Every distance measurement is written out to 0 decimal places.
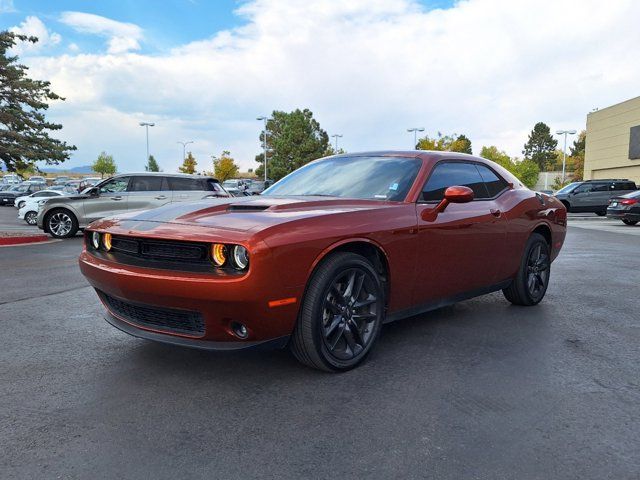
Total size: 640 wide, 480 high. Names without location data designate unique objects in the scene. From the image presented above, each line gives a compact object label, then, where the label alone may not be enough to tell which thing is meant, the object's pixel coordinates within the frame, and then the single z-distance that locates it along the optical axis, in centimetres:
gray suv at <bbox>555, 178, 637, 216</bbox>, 2548
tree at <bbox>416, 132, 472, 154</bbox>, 7088
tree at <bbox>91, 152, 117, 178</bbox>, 11931
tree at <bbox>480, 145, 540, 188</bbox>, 7012
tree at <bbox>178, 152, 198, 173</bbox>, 7912
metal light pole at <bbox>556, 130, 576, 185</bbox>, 6275
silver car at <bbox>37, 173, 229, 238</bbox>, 1349
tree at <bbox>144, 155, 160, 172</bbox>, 9361
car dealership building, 4306
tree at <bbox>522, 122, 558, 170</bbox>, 11169
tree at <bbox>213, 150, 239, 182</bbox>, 7981
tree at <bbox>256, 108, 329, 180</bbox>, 7056
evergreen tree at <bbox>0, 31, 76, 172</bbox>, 1875
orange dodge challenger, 304
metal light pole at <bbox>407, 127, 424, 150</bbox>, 6064
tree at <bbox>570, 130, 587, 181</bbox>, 7738
